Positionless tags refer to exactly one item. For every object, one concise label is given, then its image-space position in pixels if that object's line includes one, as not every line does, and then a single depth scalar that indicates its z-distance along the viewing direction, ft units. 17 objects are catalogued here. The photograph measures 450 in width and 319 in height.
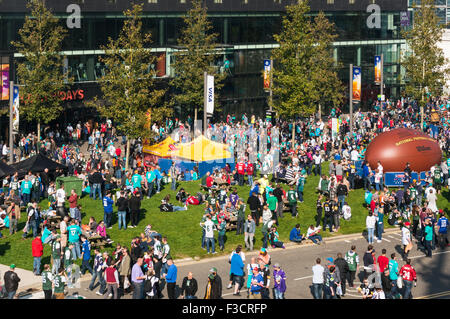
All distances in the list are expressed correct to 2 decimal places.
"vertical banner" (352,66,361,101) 179.01
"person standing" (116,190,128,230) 101.81
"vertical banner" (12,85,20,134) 145.89
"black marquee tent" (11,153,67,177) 121.43
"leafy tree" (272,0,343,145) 163.22
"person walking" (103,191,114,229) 101.81
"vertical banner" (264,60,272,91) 178.81
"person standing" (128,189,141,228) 103.14
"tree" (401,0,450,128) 181.37
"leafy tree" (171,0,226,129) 192.03
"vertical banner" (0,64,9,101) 175.01
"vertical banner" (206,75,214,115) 156.87
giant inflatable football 123.85
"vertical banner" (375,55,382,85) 197.98
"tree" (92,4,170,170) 145.48
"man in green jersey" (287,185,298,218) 109.50
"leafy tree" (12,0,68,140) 166.50
